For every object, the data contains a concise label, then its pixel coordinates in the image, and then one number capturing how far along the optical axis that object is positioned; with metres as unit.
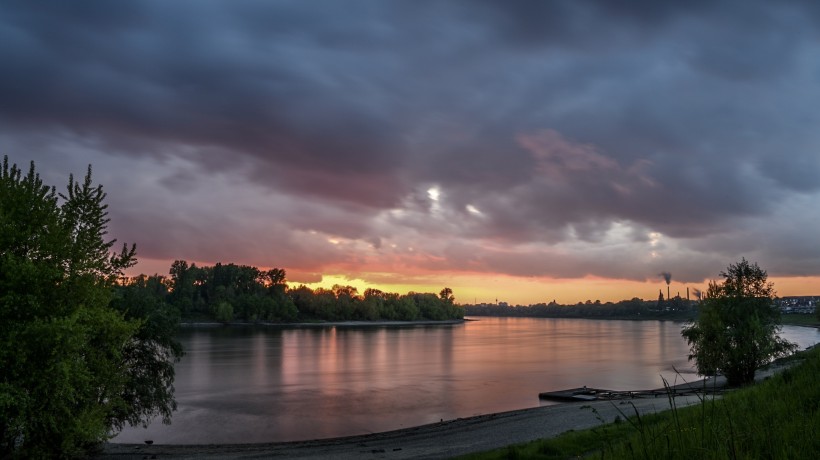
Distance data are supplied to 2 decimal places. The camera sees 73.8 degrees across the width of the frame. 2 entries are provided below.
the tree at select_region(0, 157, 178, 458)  21.23
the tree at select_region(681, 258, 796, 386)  51.44
